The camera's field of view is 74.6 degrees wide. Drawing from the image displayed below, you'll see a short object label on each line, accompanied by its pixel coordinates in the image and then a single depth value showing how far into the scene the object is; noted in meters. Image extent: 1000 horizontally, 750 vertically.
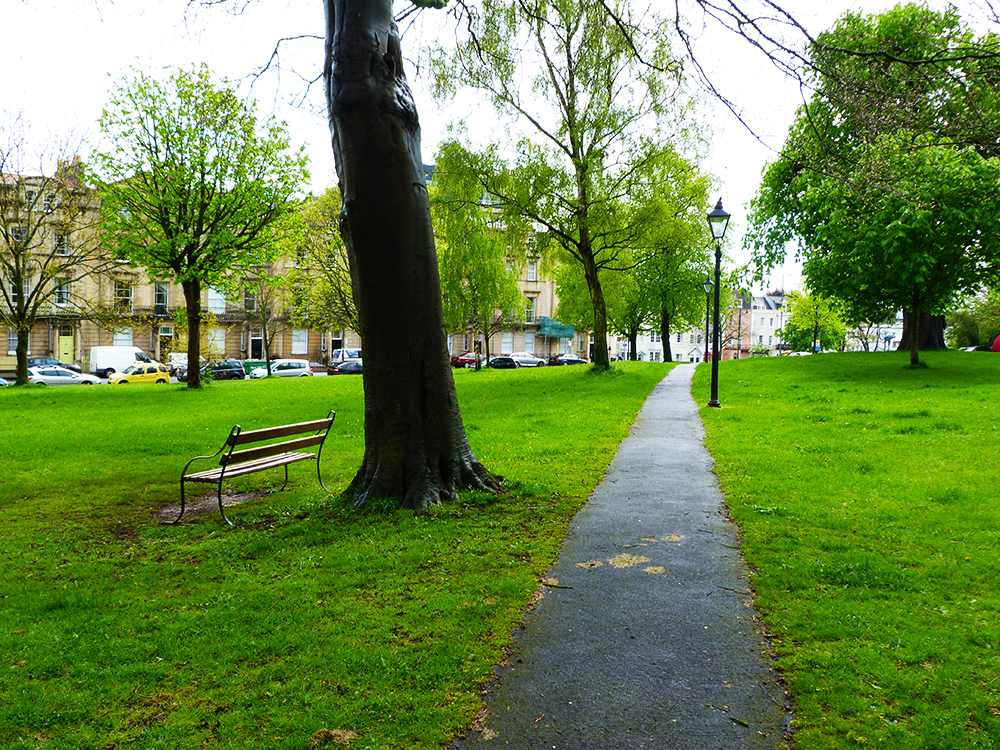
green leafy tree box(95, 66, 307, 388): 24.44
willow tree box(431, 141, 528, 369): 25.27
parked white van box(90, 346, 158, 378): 46.75
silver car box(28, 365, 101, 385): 39.91
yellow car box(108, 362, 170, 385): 41.03
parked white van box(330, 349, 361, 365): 56.44
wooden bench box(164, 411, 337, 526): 7.42
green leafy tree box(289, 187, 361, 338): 39.38
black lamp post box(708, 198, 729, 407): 16.19
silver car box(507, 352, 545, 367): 60.72
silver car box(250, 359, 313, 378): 49.12
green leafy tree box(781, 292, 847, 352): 60.30
